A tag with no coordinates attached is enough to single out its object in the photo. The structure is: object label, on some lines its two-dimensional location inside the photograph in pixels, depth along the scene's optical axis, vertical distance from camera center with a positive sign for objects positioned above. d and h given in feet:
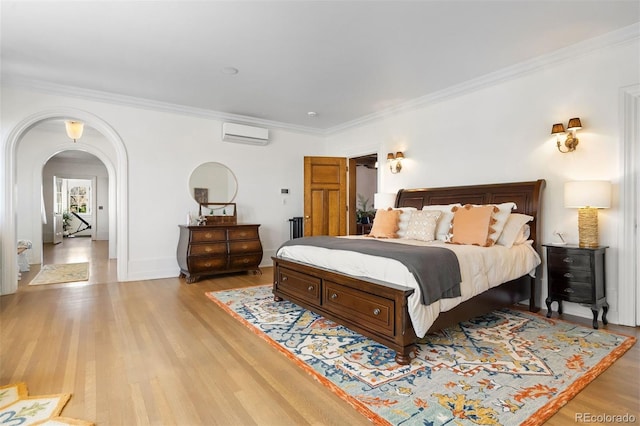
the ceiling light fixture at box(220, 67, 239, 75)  12.43 +5.46
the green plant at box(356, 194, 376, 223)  27.40 +0.09
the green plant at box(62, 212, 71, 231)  38.93 -0.79
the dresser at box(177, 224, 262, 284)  15.90 -1.87
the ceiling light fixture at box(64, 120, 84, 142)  16.70 +4.39
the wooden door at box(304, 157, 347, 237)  19.71 +1.01
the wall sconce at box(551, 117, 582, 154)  10.72 +2.64
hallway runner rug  16.06 -3.21
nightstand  9.74 -2.00
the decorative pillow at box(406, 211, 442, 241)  12.17 -0.51
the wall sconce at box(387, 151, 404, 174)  16.80 +2.69
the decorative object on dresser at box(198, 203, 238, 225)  17.95 -0.01
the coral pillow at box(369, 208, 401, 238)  13.30 -0.51
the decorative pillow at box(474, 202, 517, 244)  11.03 -0.26
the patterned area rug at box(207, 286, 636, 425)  5.81 -3.45
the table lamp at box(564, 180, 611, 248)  9.71 +0.28
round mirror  17.90 +1.63
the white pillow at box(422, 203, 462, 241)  12.22 -0.47
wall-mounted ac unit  18.13 +4.46
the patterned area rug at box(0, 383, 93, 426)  5.41 -3.41
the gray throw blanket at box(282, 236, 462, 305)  7.59 -1.30
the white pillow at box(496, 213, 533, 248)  10.94 -0.65
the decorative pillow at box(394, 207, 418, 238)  13.38 -0.41
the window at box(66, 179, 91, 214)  40.98 +2.20
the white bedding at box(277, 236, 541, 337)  7.64 -1.55
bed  7.56 -2.30
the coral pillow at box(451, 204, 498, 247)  10.77 -0.46
